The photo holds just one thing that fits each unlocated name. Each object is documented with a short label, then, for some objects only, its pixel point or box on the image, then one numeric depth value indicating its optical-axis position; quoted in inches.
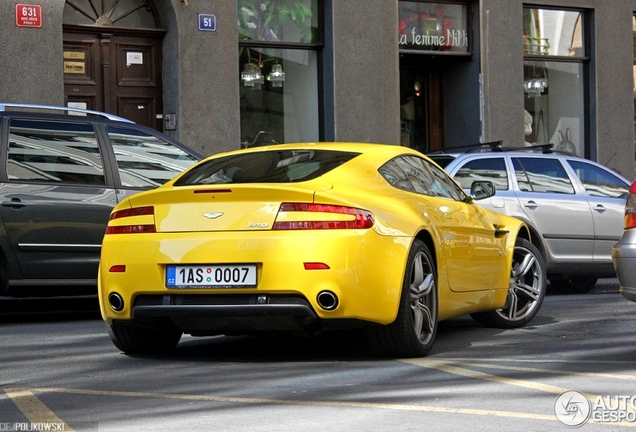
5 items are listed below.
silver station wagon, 786.8
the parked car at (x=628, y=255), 475.0
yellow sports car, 444.2
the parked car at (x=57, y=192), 622.7
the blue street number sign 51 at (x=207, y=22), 1069.3
